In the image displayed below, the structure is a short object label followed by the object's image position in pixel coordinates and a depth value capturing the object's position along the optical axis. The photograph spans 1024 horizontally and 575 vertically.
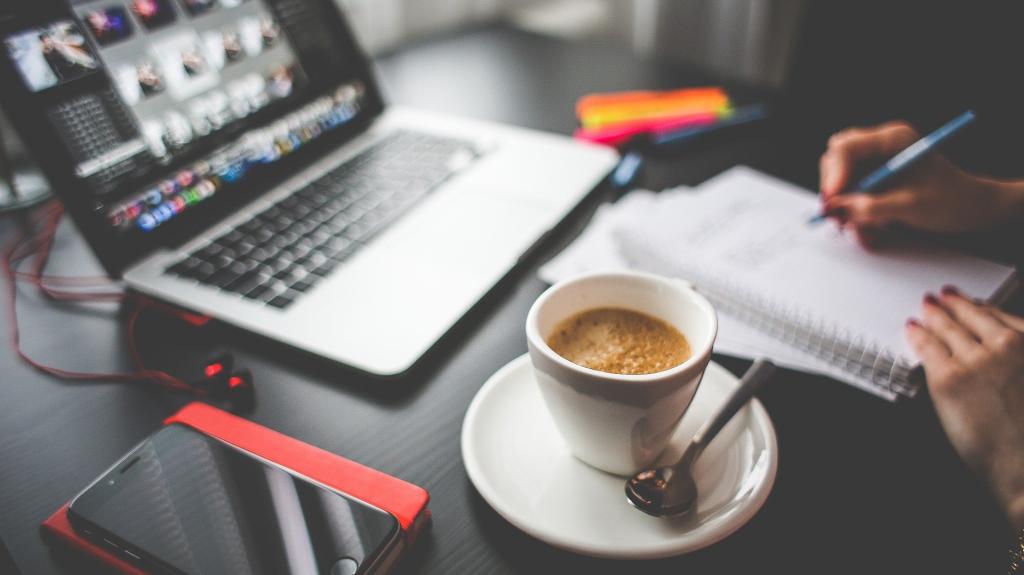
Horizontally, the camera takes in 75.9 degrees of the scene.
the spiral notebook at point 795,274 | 0.54
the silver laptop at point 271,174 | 0.59
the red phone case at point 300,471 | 0.41
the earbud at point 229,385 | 0.53
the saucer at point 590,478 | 0.39
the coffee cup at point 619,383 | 0.38
